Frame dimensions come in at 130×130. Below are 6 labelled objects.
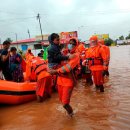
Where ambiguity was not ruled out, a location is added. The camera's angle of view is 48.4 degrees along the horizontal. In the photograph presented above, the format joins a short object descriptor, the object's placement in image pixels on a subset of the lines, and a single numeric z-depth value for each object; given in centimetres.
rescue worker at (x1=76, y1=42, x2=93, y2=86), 466
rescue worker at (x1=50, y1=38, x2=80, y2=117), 270
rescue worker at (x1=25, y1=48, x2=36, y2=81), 393
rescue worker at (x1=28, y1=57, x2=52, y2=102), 373
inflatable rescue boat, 354
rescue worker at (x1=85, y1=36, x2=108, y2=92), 379
